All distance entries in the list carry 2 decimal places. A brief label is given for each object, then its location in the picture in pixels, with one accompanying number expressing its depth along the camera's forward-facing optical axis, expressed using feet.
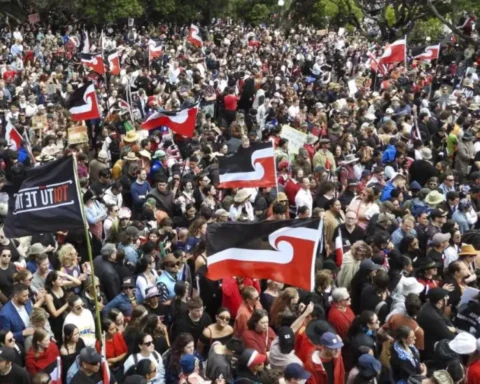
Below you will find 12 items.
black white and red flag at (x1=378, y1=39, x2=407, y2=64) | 66.59
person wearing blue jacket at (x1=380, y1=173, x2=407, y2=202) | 38.16
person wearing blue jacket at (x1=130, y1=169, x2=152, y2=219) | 38.04
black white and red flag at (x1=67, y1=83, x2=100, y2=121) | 47.03
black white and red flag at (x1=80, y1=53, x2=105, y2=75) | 59.77
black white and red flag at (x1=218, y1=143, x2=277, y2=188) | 33.73
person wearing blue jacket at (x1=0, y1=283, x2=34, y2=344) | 24.34
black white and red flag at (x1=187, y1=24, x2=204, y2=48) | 77.94
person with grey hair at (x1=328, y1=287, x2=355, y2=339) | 24.85
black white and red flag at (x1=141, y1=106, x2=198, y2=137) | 44.60
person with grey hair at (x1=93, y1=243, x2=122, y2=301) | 28.17
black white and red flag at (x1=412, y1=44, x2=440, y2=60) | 71.51
